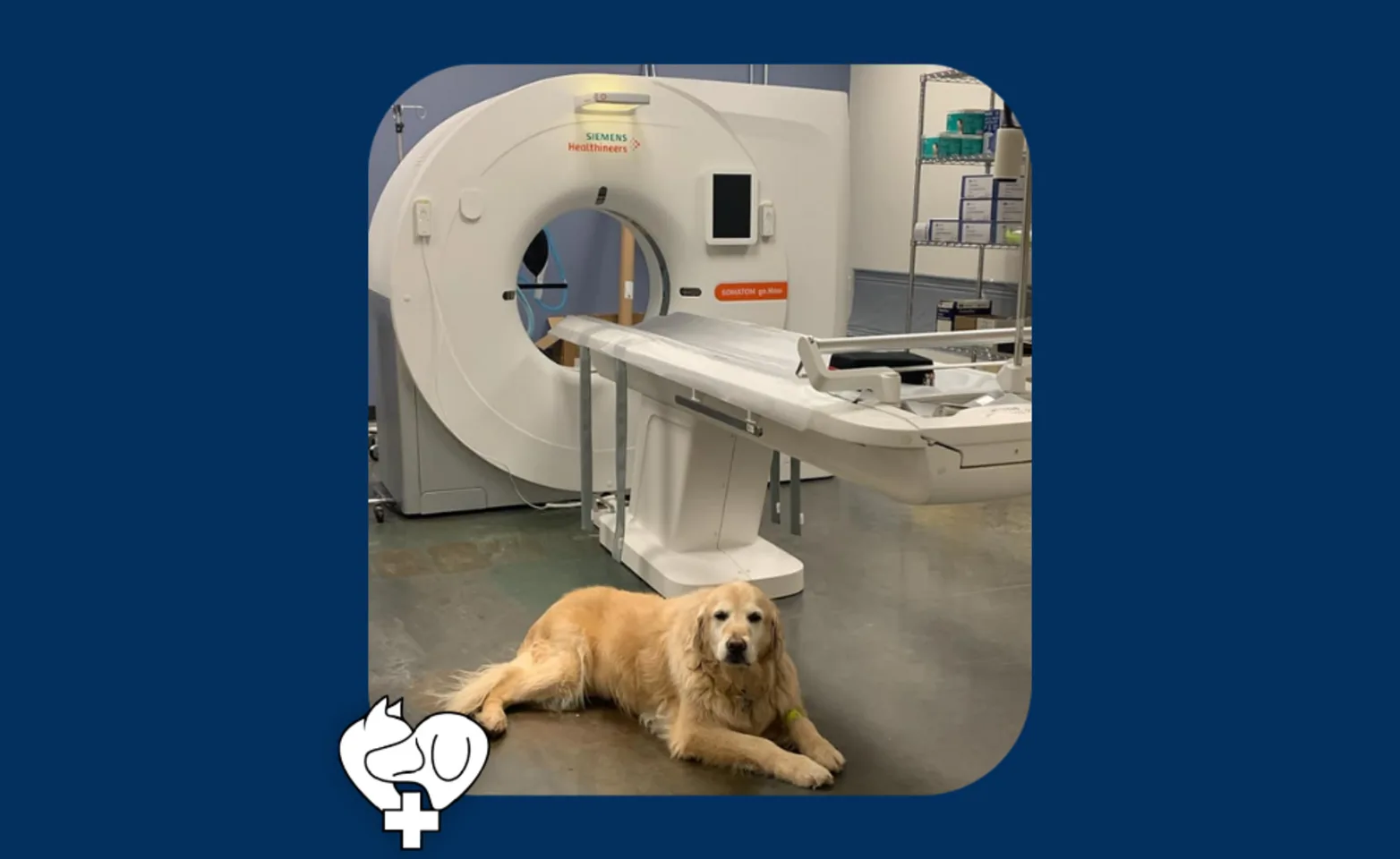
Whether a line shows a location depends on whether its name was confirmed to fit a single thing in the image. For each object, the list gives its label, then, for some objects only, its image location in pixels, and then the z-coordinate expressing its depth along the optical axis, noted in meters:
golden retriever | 2.73
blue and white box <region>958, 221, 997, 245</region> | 3.49
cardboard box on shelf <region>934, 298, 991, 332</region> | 3.07
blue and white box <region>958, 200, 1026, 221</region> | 2.82
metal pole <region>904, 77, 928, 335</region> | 3.37
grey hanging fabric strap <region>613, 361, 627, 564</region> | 3.57
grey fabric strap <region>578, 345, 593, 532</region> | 3.92
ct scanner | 3.69
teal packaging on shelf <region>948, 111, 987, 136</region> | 3.03
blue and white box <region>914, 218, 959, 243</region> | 3.56
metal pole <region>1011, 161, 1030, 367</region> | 2.40
